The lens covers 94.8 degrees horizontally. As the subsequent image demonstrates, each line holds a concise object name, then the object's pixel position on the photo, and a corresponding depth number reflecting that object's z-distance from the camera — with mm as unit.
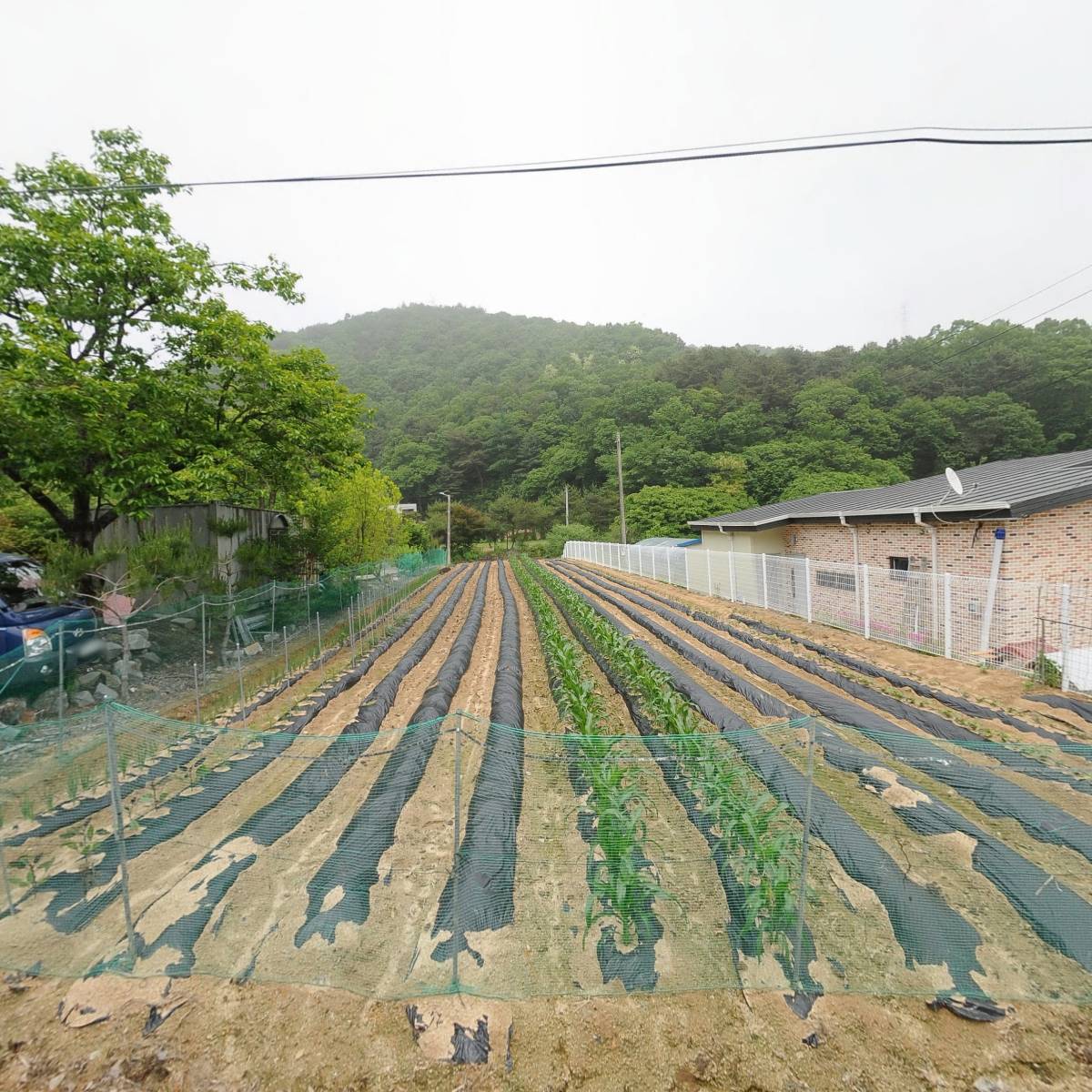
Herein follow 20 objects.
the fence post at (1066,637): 6484
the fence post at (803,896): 2839
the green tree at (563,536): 44094
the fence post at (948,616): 8242
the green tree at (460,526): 47406
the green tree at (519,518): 52594
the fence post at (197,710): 7148
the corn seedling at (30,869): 3645
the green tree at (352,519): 15094
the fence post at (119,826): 2979
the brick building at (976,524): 8367
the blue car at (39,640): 6547
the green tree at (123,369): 7531
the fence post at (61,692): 5227
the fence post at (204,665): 7894
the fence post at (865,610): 10070
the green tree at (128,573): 8314
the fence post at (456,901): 2762
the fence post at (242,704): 7402
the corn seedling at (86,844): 3688
